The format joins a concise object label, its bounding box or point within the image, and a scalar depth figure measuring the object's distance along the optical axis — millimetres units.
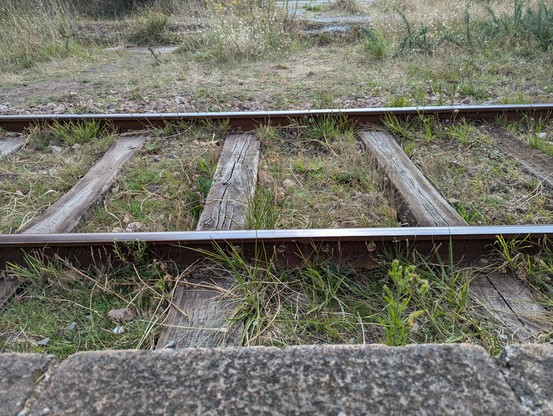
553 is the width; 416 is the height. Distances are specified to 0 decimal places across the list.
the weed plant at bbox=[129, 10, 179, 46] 9359
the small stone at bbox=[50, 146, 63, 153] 3918
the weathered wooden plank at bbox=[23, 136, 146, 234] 2672
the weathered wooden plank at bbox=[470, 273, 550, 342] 1853
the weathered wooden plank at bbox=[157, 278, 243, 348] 1844
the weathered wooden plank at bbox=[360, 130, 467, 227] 2580
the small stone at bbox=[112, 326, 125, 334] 1950
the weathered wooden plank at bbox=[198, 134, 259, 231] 2621
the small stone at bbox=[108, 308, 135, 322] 2023
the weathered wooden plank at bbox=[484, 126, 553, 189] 3155
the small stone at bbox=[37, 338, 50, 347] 1914
